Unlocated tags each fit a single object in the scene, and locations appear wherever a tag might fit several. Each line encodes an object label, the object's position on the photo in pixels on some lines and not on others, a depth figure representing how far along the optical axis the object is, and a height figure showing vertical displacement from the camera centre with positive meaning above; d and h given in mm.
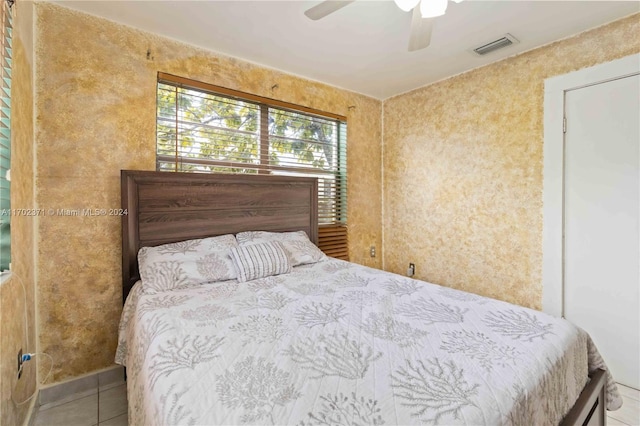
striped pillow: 1995 -358
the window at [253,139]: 2270 +630
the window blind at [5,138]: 1281 +319
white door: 1985 -68
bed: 804 -506
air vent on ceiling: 2236 +1296
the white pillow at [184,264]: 1781 -349
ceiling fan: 1397 +978
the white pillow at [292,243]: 2328 -273
